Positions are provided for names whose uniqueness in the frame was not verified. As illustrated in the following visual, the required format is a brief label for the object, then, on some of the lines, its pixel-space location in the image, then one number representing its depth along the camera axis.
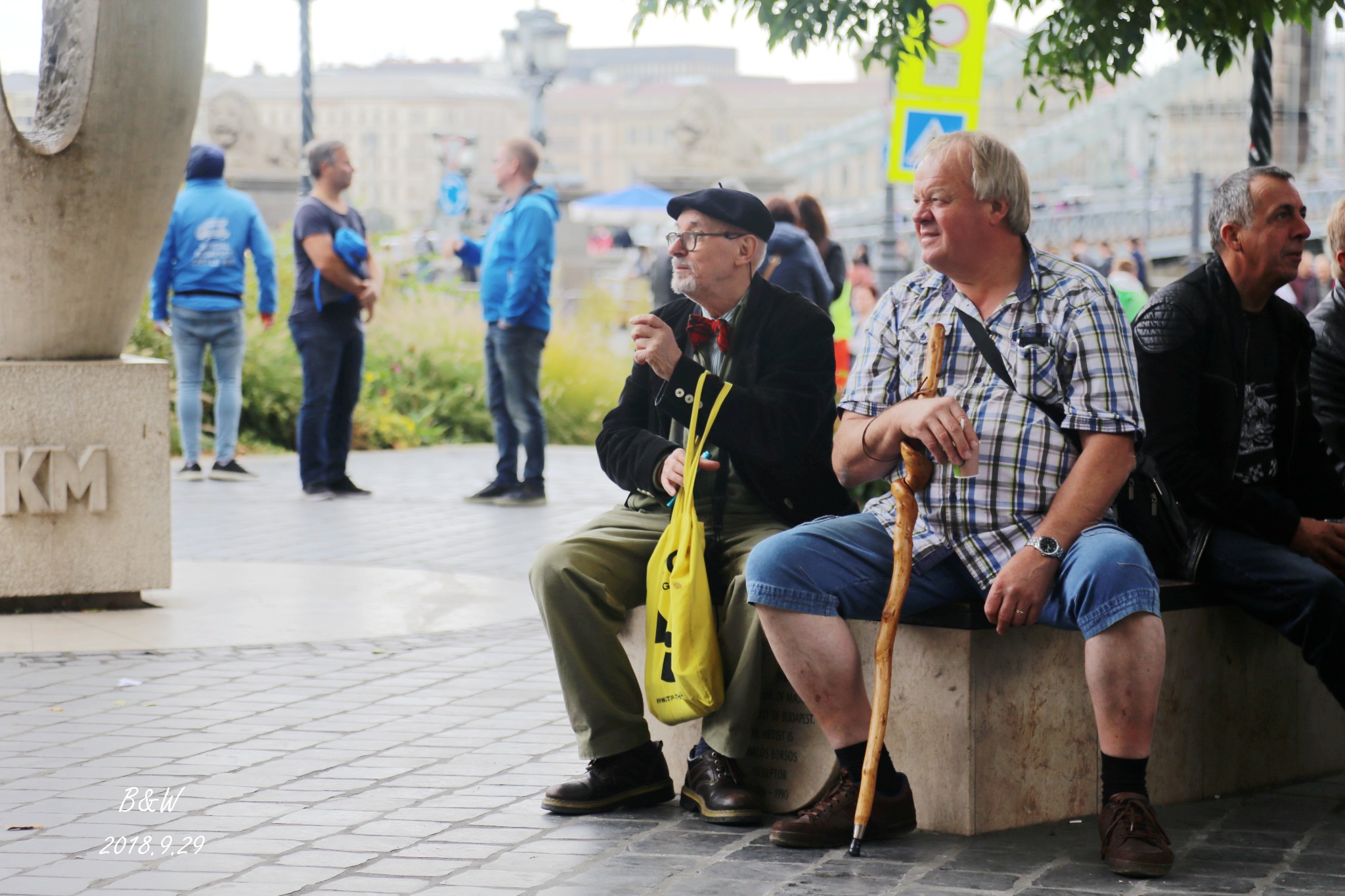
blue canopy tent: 78.70
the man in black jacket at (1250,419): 7.64
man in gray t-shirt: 18.63
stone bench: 7.16
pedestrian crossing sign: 17.36
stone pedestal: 12.02
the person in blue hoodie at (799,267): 15.19
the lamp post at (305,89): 28.55
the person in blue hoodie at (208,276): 19.74
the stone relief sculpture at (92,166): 11.85
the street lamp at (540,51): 42.57
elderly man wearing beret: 7.70
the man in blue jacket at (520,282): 18.09
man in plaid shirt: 6.81
